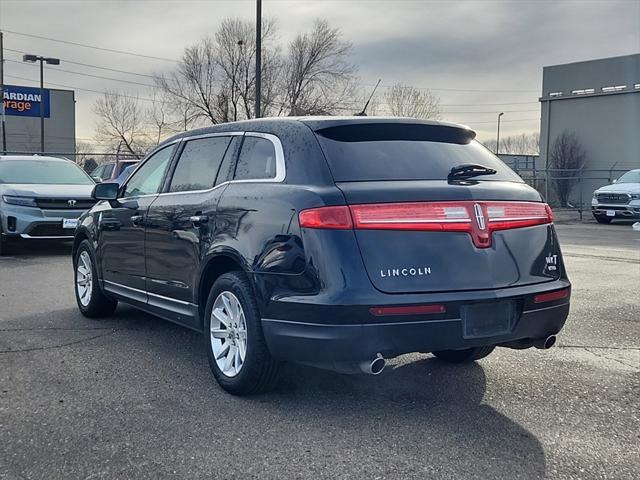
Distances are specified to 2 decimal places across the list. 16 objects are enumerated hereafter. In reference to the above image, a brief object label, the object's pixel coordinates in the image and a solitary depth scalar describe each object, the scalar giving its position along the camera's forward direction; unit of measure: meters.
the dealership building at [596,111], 36.06
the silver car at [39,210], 10.92
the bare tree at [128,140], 48.59
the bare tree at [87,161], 31.00
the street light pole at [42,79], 33.39
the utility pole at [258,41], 20.81
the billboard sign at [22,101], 55.91
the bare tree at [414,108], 43.59
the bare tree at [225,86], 42.41
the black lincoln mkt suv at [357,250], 3.65
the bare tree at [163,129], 44.56
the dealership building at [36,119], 56.56
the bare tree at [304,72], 41.28
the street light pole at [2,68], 28.92
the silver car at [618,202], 20.73
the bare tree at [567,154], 37.22
